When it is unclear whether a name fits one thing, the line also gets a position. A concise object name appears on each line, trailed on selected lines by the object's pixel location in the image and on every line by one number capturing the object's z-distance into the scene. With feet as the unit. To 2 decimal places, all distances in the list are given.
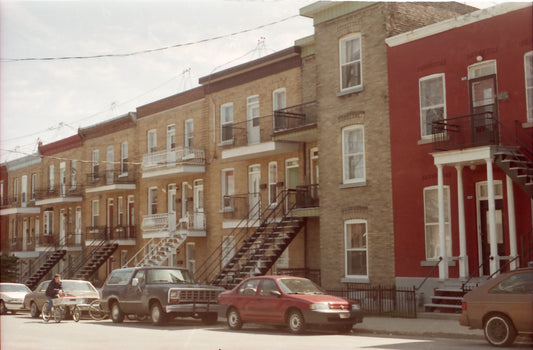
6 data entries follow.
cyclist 77.30
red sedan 59.26
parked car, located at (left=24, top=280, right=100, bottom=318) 83.56
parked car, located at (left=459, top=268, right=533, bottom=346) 47.21
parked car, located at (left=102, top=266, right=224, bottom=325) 69.97
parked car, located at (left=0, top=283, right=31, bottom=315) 95.14
